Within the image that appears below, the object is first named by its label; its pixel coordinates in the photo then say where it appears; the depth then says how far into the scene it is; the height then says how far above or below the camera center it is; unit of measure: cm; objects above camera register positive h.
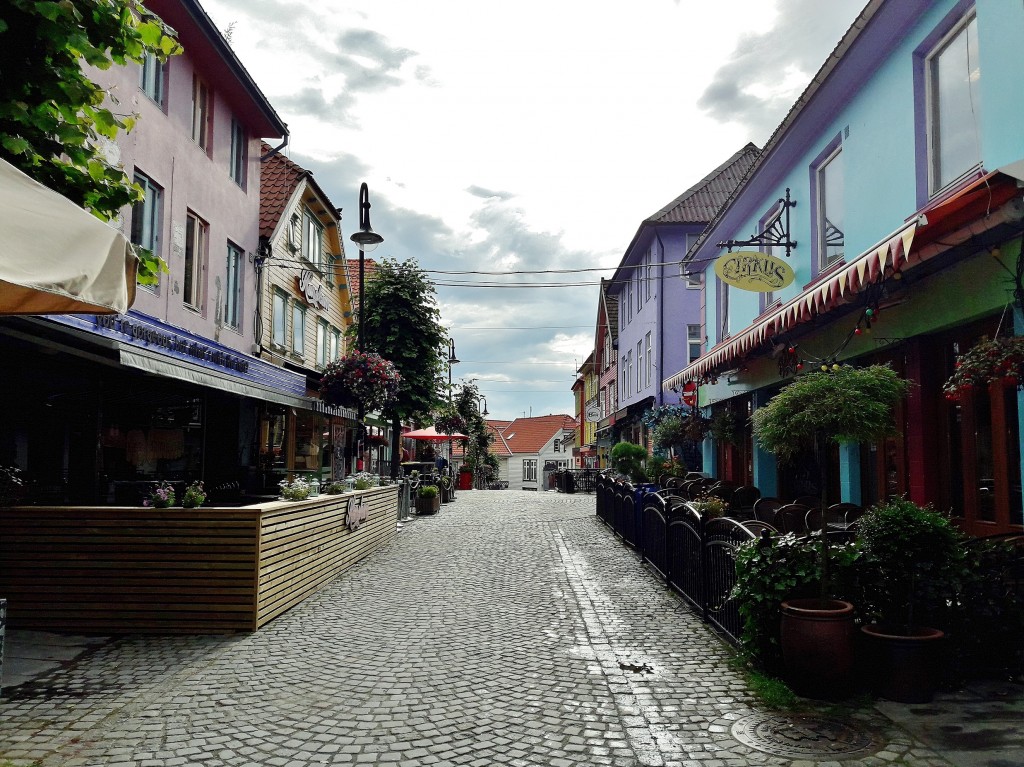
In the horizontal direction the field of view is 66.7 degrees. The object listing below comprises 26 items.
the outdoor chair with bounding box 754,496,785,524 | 992 -78
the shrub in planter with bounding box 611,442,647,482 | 1846 -29
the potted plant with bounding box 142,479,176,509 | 694 -50
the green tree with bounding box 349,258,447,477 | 2103 +302
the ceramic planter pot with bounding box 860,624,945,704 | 464 -130
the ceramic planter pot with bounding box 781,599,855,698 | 473 -124
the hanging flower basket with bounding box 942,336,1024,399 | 529 +59
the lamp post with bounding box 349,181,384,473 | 1540 +409
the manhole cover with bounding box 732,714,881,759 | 402 -157
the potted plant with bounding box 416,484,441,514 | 1973 -143
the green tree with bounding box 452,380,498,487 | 4103 +76
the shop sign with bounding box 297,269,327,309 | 2048 +422
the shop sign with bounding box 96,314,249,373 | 945 +140
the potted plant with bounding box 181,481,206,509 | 700 -50
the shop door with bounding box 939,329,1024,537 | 663 -8
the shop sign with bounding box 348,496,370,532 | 1067 -98
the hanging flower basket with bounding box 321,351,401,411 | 1614 +131
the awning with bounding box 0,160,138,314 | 307 +81
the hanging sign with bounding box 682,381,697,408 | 1794 +121
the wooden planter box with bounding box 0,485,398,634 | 661 -108
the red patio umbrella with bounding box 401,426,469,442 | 2675 +31
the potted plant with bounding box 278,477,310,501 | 870 -54
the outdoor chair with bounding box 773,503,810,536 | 873 -81
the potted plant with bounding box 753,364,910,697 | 474 +9
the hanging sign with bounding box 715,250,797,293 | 1061 +242
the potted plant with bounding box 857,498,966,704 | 466 -92
